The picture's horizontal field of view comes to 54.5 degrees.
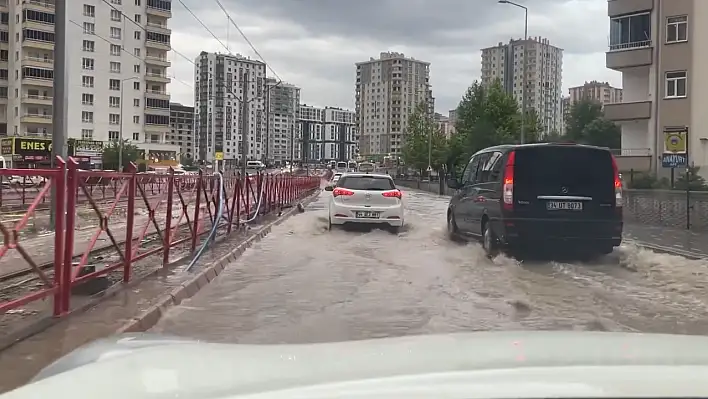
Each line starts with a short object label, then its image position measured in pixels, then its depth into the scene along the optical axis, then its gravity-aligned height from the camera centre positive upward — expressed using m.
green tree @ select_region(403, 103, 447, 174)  76.38 +5.40
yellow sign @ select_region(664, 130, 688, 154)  19.78 +1.50
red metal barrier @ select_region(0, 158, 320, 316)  6.23 -0.47
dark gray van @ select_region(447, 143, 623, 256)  10.61 -0.11
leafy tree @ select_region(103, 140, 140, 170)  69.56 +3.08
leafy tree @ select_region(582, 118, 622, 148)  52.84 +4.60
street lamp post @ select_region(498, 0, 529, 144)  33.56 +8.24
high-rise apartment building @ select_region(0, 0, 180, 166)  73.62 +12.91
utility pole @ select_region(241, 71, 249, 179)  35.13 +3.79
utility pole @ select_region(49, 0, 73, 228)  13.98 +2.06
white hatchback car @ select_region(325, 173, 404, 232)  16.36 -0.38
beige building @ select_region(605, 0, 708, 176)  32.22 +5.92
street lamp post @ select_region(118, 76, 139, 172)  64.05 +4.66
